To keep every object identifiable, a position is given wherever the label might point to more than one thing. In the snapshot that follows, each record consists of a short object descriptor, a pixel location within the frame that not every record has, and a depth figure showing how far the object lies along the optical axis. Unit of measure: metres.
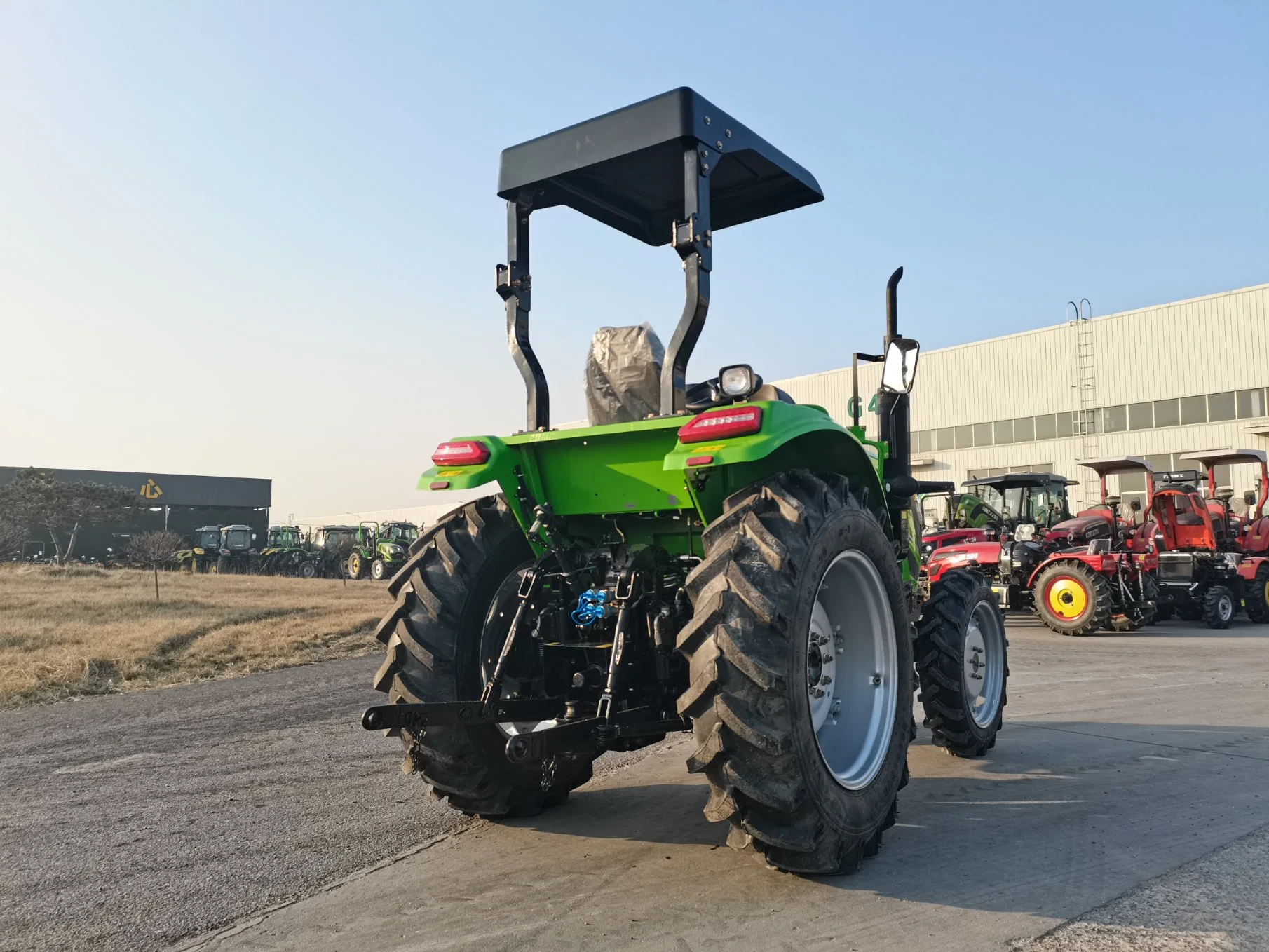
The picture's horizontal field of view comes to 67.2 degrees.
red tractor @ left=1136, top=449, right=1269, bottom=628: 15.52
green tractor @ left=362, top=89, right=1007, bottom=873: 3.23
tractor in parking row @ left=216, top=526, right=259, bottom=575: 40.25
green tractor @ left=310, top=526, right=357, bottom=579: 37.00
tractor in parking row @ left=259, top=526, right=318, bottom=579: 37.66
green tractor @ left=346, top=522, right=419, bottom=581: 33.59
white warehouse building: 26.05
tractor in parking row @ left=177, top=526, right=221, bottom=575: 39.94
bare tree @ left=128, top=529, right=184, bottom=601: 34.47
